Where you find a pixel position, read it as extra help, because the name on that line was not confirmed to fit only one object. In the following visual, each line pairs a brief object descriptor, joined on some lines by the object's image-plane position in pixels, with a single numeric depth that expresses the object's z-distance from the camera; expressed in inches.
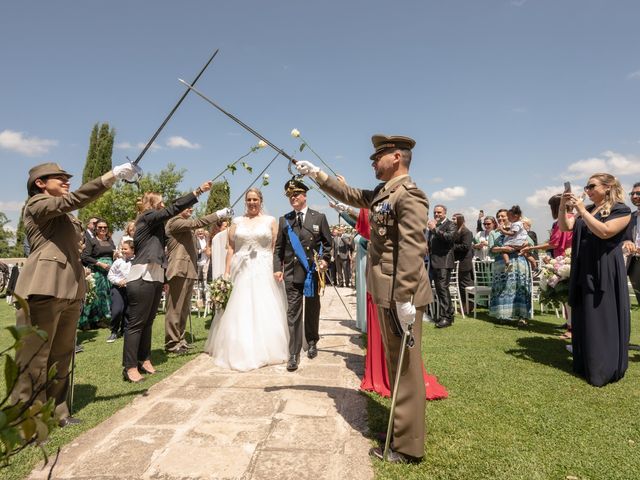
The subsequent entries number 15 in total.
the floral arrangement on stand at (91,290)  318.0
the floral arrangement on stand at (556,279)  239.5
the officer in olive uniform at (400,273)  110.1
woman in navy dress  172.7
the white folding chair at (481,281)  352.8
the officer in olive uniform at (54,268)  129.2
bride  214.4
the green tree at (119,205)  1470.2
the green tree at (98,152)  1786.4
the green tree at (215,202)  1839.3
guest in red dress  160.8
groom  216.1
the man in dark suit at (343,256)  647.8
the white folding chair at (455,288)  364.3
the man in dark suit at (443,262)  320.5
